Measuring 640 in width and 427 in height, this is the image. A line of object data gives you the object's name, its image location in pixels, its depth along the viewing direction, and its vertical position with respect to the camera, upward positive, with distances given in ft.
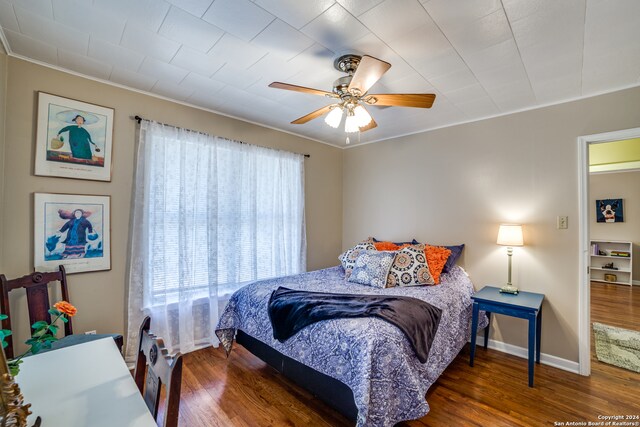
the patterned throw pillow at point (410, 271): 9.23 -1.75
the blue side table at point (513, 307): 7.79 -2.55
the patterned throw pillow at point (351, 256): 10.68 -1.51
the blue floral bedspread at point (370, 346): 5.29 -2.90
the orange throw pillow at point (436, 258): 9.65 -1.43
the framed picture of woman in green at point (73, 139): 7.16 +2.05
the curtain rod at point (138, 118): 8.51 +2.92
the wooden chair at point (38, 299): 6.21 -1.91
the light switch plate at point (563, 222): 8.80 -0.13
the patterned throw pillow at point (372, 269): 9.29 -1.73
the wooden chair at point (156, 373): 2.64 -1.67
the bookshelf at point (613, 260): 18.80 -2.90
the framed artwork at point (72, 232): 7.09 -0.41
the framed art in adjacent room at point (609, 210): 19.03 +0.52
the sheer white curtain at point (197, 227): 8.63 -0.37
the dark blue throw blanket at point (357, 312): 6.22 -2.19
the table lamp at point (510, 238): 9.10 -0.66
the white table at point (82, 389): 2.92 -2.07
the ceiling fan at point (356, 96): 5.77 +2.74
